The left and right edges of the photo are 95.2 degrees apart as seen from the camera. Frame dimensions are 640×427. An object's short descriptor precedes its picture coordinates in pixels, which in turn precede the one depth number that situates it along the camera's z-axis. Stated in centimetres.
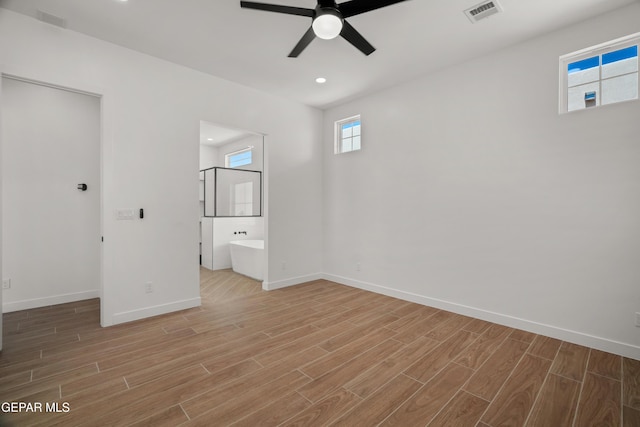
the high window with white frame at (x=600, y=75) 250
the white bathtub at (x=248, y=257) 497
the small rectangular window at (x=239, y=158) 673
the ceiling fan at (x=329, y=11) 201
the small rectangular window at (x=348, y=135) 467
